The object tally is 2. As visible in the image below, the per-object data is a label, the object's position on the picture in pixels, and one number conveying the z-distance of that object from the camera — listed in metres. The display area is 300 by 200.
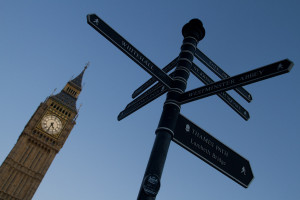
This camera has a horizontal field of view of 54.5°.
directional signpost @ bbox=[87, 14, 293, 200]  3.87
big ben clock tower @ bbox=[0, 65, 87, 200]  52.19
